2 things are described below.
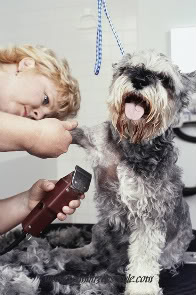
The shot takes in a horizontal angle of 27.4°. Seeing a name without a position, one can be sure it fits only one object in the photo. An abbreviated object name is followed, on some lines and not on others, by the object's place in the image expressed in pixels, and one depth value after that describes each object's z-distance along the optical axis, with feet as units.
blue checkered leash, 3.89
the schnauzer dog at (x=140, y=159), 3.36
